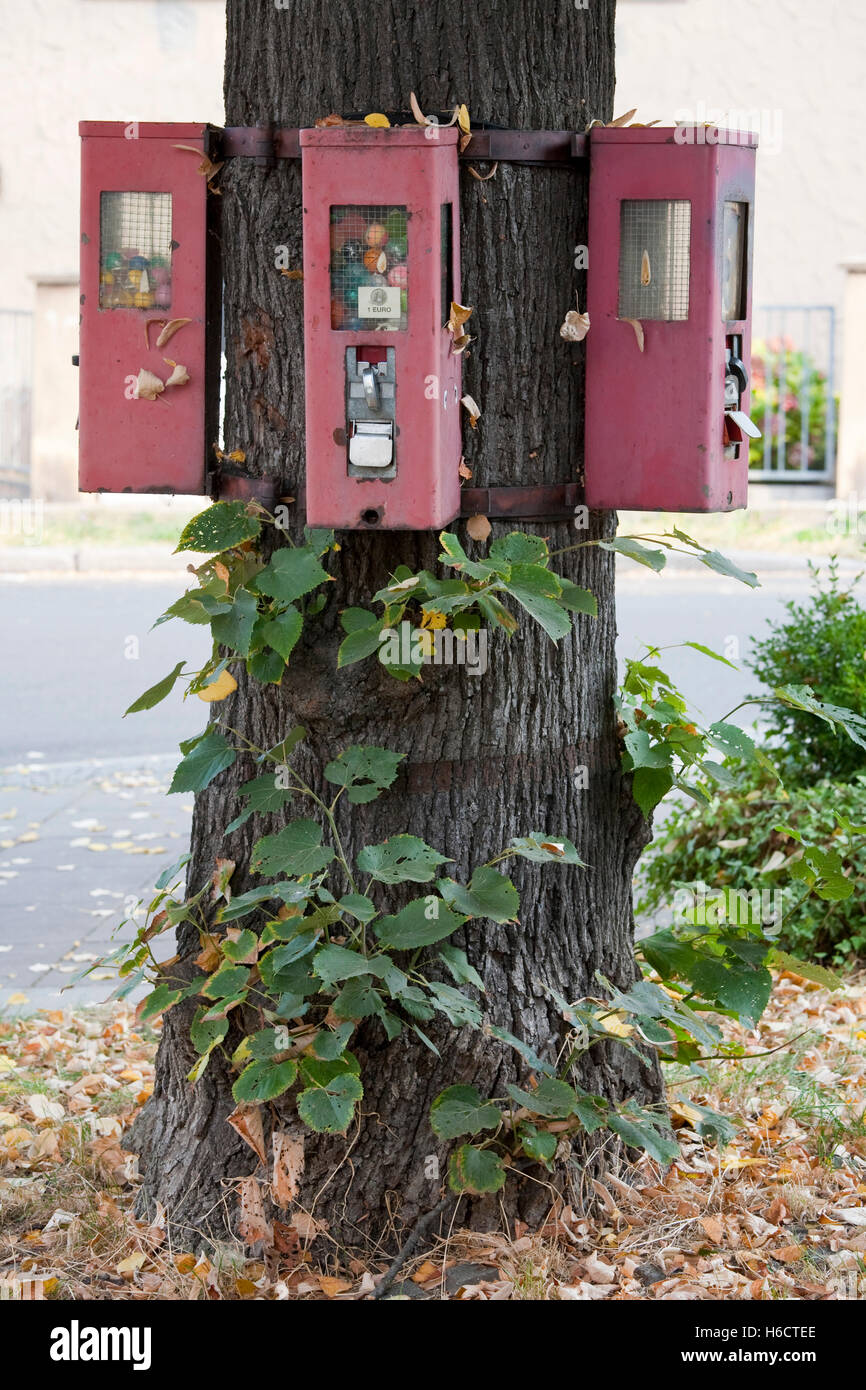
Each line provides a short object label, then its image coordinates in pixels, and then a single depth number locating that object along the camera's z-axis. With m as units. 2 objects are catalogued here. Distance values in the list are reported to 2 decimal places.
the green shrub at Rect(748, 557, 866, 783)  4.84
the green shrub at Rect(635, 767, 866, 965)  4.46
